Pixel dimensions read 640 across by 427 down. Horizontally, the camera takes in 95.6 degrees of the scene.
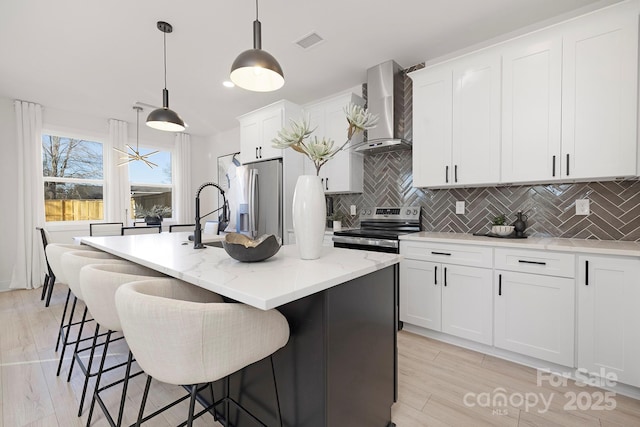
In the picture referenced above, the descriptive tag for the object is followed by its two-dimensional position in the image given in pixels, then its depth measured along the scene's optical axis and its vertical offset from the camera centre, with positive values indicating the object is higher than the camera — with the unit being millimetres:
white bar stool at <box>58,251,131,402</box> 1647 -325
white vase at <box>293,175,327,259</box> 1462 -37
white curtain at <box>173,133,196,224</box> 5812 +633
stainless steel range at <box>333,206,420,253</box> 2742 -244
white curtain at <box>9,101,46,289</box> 4113 +155
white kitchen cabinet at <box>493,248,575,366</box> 1956 -690
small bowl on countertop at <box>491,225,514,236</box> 2471 -198
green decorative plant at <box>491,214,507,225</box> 2580 -118
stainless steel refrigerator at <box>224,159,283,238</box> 3775 +116
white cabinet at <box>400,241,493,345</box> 2281 -695
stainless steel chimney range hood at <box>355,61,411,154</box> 3117 +1130
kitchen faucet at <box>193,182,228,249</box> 1882 -183
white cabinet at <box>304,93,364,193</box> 3521 +685
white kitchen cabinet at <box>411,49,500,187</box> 2459 +776
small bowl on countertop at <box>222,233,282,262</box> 1365 -199
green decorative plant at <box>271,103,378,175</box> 1465 +380
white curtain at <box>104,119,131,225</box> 4938 +572
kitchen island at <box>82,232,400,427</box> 1088 -528
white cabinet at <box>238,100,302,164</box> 3821 +1124
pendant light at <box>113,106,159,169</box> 4465 +1209
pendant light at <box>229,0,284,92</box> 1587 +820
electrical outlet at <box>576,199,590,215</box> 2307 -4
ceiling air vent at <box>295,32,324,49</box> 2652 +1571
